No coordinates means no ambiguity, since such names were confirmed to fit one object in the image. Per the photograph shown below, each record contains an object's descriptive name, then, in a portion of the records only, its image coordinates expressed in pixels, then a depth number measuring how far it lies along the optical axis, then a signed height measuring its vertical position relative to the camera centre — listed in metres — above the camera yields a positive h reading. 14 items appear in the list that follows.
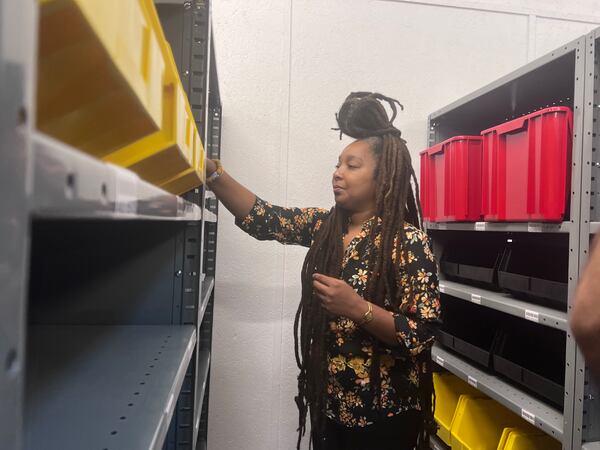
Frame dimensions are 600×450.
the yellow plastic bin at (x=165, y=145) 0.54 +0.09
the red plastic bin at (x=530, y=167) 1.46 +0.23
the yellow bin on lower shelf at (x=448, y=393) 2.16 -0.73
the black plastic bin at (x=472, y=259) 1.94 -0.12
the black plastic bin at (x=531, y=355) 1.62 -0.46
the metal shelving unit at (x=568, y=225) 1.37 +0.03
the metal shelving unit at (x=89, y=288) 0.20 -0.10
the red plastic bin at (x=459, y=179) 1.97 +0.23
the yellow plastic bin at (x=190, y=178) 0.81 +0.09
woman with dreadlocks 1.36 -0.19
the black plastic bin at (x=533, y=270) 1.62 -0.13
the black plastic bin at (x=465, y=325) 2.13 -0.42
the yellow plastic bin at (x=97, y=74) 0.26 +0.10
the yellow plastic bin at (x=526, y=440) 1.61 -0.70
